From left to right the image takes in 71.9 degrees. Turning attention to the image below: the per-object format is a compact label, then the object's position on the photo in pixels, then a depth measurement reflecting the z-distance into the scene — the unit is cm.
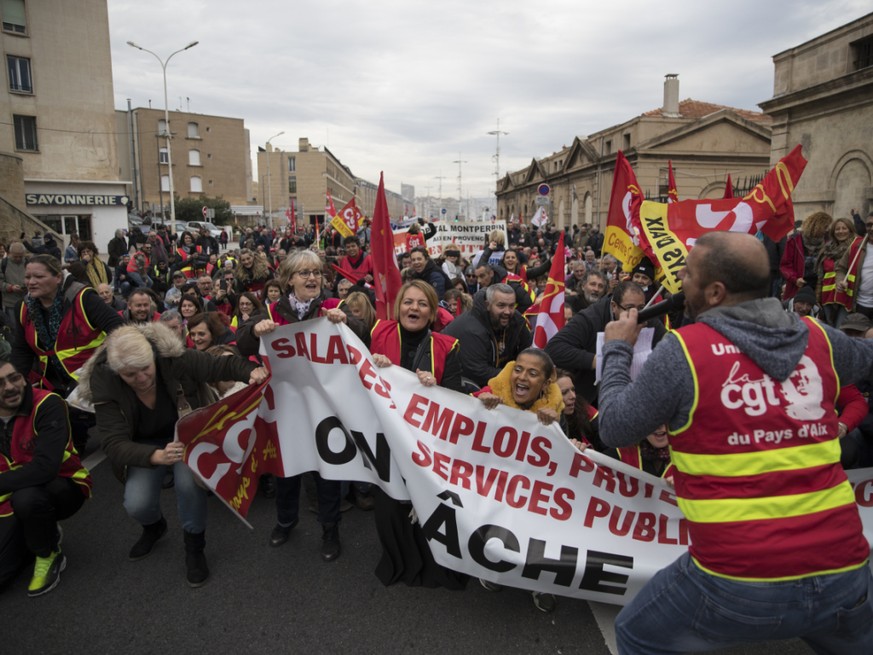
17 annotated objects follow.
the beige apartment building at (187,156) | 6850
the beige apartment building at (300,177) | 9431
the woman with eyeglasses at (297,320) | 397
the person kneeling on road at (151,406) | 357
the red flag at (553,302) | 646
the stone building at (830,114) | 1600
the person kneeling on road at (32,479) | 365
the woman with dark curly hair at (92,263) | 1002
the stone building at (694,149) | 3388
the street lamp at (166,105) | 3102
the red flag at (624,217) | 582
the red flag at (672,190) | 723
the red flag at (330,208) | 1742
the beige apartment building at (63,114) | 3256
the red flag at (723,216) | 534
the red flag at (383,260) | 494
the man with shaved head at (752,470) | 179
